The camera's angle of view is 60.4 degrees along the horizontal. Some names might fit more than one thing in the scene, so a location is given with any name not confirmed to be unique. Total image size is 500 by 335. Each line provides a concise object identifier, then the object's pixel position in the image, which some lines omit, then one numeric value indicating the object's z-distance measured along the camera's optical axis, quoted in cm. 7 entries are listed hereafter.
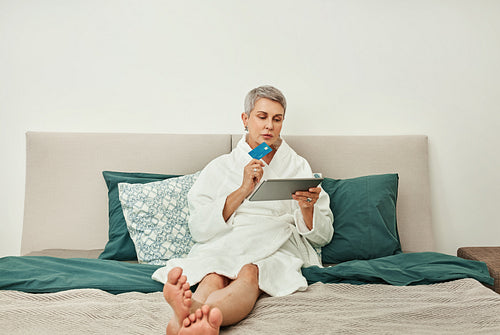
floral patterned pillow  200
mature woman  154
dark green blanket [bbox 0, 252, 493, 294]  157
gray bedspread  125
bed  132
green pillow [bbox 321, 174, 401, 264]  209
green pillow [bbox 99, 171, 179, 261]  209
